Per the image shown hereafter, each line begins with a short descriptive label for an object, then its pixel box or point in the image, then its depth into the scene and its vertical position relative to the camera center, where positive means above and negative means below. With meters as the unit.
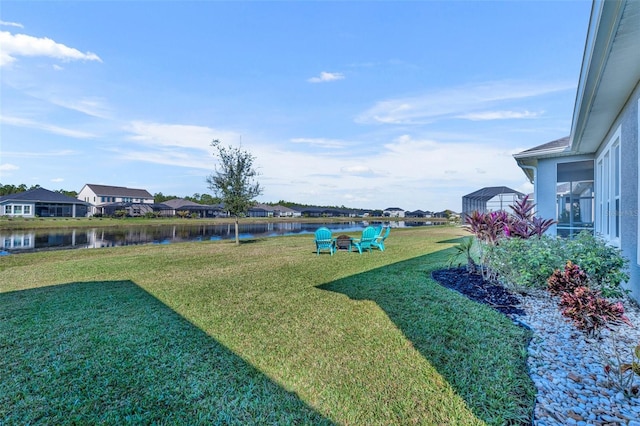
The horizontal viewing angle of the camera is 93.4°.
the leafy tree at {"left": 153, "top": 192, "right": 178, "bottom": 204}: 78.88 +4.62
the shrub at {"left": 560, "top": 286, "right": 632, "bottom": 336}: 2.77 -0.91
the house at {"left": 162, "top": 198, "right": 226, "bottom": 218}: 66.69 +1.45
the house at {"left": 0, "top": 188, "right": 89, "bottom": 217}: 44.28 +1.59
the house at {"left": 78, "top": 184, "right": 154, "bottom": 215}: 59.38 +3.98
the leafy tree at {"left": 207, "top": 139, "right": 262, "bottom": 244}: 15.88 +1.93
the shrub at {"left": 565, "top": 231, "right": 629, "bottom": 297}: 4.26 -0.74
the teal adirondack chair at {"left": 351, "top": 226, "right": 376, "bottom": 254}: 11.56 -1.00
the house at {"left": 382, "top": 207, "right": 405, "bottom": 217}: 116.39 +0.91
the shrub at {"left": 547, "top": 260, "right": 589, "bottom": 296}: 3.57 -0.80
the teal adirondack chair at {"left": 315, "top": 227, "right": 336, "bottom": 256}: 11.14 -0.99
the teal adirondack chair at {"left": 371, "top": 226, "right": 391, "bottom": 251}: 12.03 -1.16
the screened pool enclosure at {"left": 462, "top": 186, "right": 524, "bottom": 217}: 20.02 +1.21
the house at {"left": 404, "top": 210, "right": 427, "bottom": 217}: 113.62 +0.07
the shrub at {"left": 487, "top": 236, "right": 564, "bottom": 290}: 4.82 -0.79
